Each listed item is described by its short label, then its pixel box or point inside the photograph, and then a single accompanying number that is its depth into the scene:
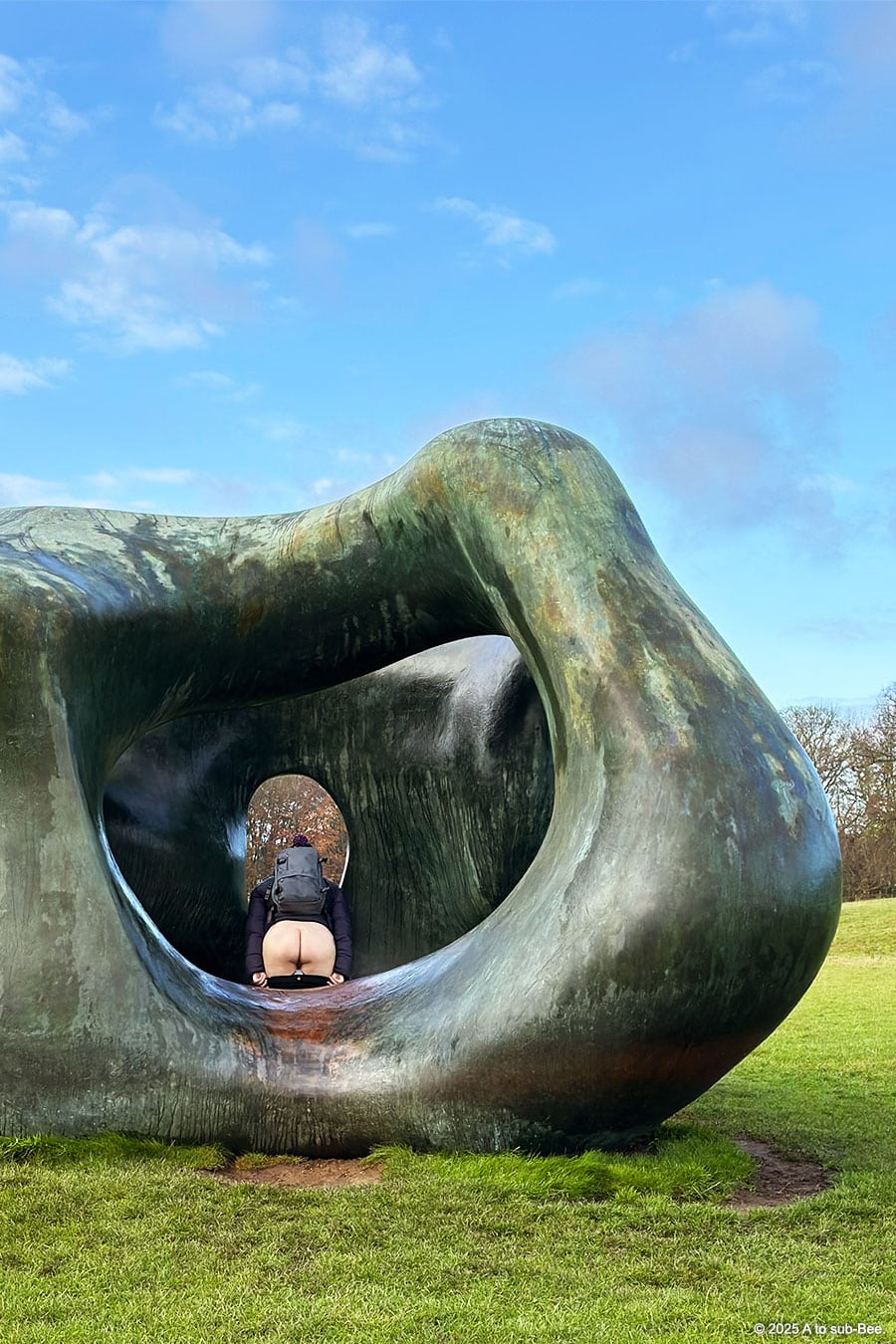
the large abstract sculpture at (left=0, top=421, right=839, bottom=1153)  5.08
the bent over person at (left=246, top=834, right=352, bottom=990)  7.58
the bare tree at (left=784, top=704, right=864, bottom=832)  35.53
